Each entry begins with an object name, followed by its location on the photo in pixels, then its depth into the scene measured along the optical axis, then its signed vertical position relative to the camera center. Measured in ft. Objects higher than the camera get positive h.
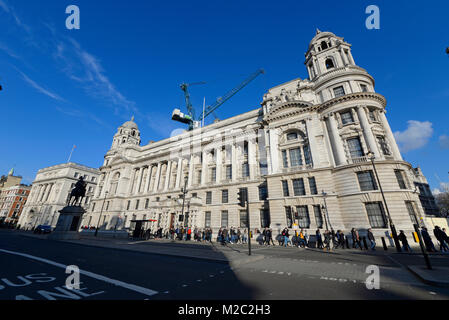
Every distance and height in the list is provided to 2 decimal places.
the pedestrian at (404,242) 49.33 -1.67
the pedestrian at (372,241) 53.99 -1.63
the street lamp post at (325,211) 70.97 +8.17
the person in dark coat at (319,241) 59.57 -1.92
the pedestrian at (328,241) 54.39 -1.73
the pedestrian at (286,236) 67.46 -0.59
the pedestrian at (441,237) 46.62 -0.33
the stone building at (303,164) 70.18 +33.51
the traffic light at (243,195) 42.27 +8.29
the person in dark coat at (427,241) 47.16 -1.31
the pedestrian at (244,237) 82.16 -1.27
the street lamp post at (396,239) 49.53 -0.95
